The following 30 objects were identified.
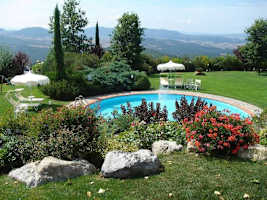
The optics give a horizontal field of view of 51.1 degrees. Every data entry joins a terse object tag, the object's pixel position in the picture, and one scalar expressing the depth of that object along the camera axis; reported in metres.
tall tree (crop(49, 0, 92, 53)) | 28.72
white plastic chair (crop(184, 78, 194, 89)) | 17.80
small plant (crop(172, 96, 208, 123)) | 8.69
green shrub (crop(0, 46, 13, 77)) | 19.06
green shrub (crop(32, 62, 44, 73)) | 21.51
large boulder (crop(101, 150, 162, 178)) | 4.41
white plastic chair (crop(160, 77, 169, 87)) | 17.89
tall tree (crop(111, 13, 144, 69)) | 23.34
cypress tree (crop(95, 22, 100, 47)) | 29.86
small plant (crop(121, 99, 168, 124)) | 8.70
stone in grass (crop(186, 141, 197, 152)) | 5.52
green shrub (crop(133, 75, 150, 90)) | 17.45
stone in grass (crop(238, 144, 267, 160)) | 5.07
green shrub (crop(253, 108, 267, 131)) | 7.51
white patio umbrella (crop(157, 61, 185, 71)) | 19.70
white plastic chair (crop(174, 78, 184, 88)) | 18.05
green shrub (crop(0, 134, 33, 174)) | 5.20
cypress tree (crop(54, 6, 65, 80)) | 14.19
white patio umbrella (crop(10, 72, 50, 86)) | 11.68
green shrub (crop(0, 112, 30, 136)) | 5.93
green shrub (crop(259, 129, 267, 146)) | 6.12
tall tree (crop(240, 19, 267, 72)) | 23.26
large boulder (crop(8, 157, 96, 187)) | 4.36
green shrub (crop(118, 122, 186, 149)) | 6.29
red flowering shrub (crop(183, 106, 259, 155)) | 5.10
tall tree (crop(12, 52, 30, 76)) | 20.31
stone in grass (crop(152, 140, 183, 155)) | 5.73
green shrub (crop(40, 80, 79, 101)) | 14.20
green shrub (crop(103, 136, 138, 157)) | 5.73
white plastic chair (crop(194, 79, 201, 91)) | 17.26
